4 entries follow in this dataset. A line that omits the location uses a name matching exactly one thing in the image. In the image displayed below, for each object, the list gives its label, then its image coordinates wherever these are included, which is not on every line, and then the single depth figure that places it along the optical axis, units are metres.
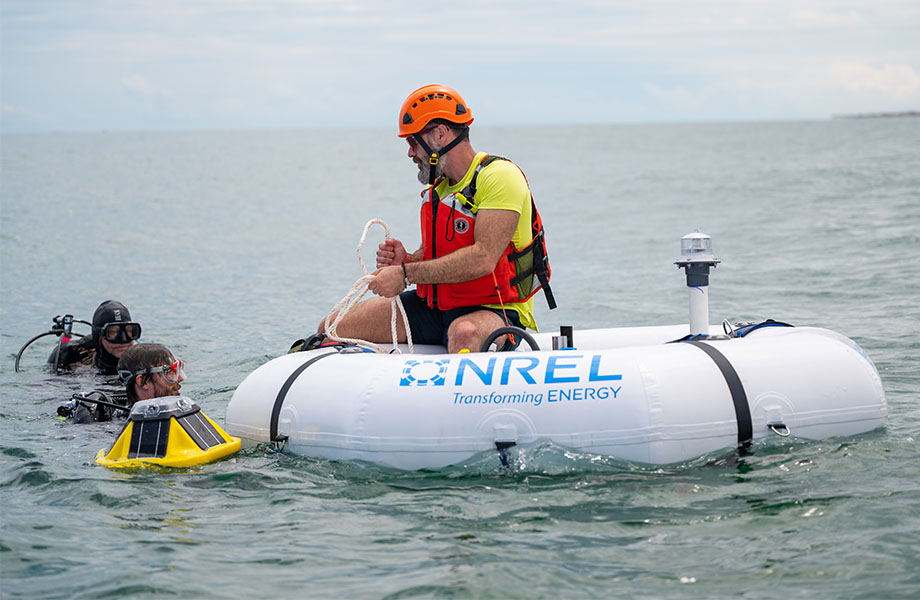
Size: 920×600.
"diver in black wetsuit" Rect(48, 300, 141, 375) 7.03
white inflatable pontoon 4.59
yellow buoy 4.94
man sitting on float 5.22
